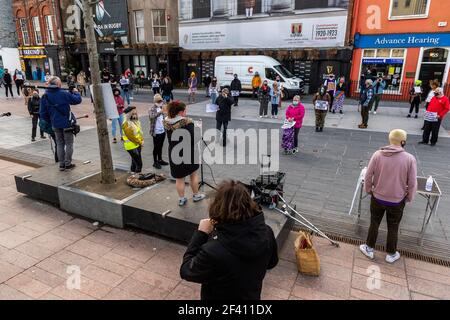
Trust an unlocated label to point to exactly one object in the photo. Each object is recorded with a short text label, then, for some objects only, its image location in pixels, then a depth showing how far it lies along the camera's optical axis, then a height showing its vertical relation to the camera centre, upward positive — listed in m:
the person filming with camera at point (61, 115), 6.15 -1.02
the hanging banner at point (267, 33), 19.38 +1.86
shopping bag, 3.90 -2.31
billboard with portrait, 26.59 +3.66
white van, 18.84 -0.57
